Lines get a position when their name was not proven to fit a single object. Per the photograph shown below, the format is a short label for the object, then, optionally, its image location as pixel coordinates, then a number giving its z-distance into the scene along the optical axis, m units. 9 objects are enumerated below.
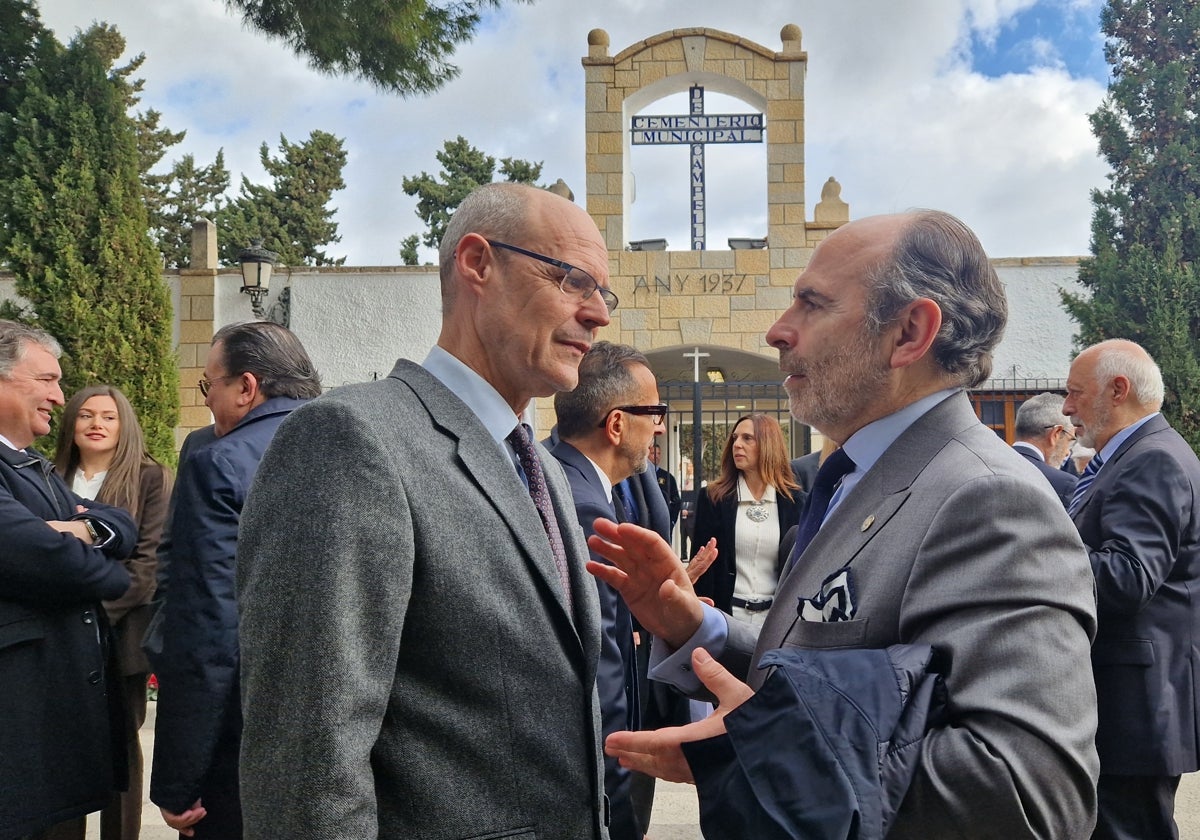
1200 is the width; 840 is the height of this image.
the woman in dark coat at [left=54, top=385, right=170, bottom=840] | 4.11
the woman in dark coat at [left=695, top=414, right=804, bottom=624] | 5.35
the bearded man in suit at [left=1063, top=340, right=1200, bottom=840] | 2.99
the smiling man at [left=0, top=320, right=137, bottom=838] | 2.72
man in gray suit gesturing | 1.18
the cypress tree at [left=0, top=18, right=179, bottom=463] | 10.97
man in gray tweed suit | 1.37
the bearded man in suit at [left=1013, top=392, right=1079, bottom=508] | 5.47
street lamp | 11.36
